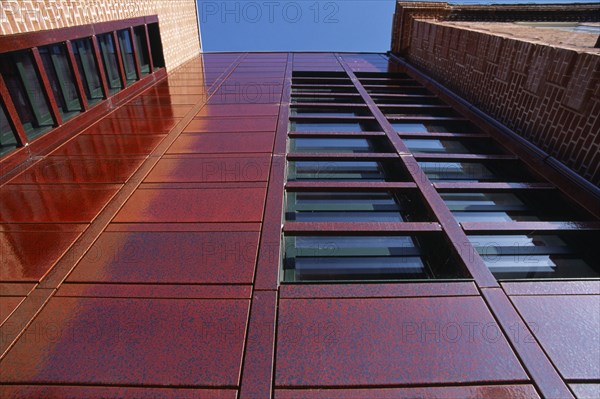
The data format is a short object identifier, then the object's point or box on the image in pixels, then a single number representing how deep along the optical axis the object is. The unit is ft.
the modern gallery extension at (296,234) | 9.14
